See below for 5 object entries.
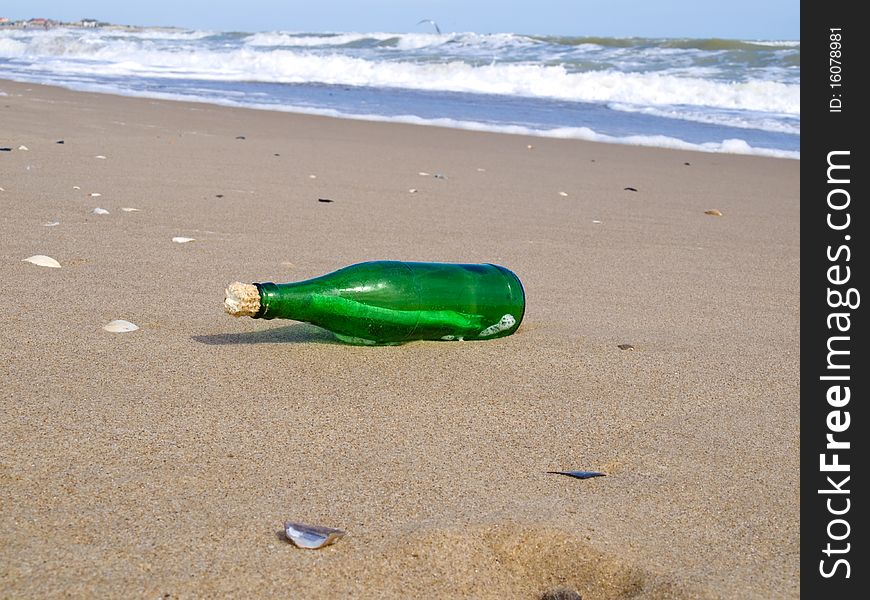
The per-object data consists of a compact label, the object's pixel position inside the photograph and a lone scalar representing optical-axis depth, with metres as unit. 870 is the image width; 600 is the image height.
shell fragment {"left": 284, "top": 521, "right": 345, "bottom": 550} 1.19
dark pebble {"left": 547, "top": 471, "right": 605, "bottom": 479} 1.46
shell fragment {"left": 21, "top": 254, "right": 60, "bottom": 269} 2.59
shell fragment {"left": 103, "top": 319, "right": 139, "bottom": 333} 2.05
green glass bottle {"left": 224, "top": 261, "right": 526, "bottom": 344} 1.85
